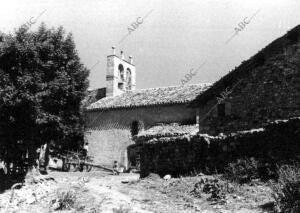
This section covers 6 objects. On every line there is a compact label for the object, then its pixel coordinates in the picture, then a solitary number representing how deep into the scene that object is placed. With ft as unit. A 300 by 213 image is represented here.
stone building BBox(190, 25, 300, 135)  56.39
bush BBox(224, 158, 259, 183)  36.40
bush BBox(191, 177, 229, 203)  32.58
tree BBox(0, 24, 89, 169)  57.06
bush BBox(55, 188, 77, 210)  33.73
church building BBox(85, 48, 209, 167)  95.20
